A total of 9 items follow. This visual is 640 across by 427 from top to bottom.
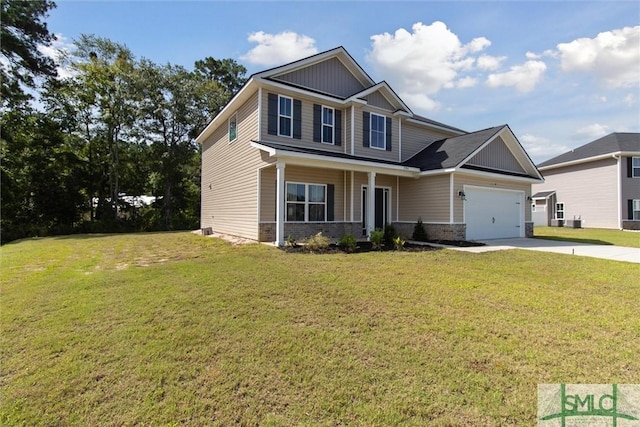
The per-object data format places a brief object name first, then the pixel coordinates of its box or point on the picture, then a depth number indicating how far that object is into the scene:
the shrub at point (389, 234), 11.33
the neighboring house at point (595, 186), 21.36
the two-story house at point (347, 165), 11.45
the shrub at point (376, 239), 10.16
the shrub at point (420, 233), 12.74
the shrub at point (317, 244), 9.43
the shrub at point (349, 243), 9.59
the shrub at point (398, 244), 10.03
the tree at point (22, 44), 15.77
